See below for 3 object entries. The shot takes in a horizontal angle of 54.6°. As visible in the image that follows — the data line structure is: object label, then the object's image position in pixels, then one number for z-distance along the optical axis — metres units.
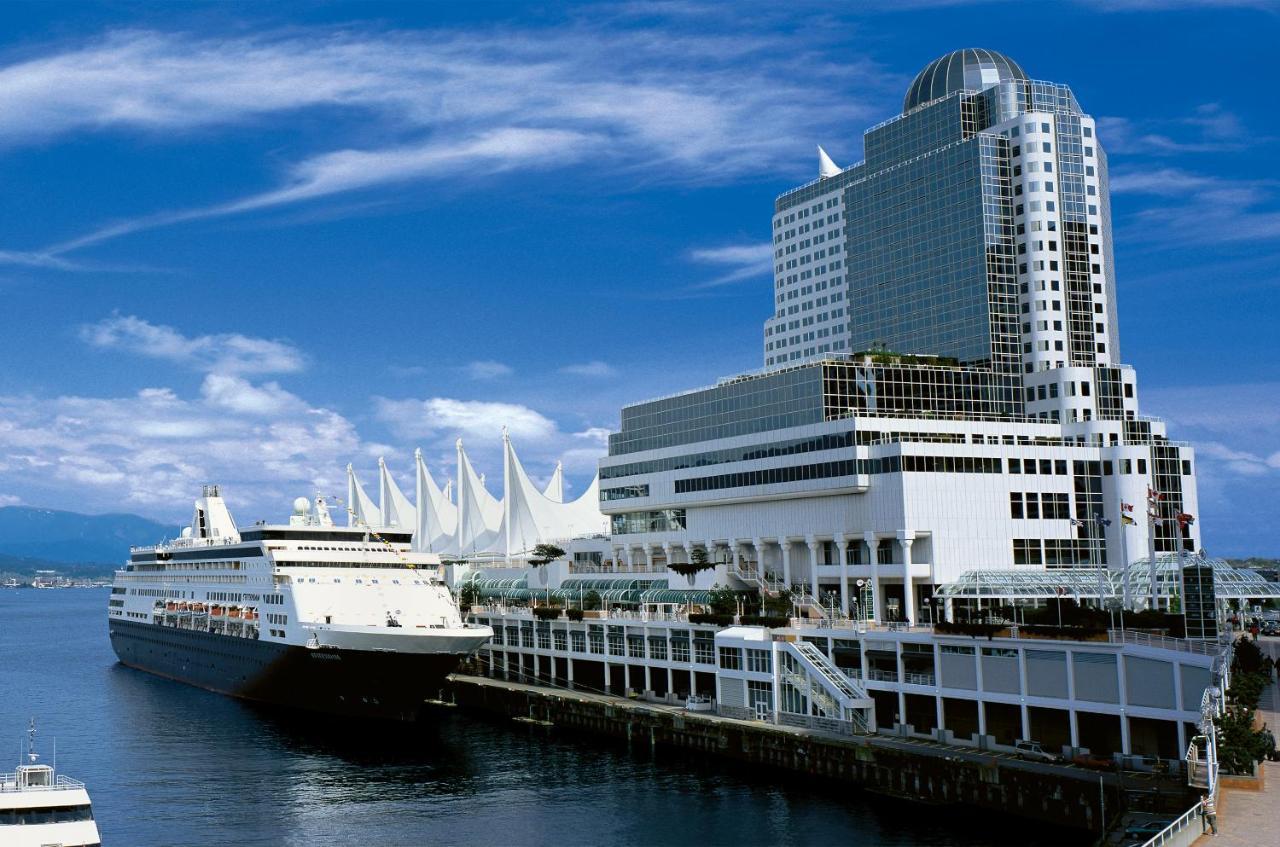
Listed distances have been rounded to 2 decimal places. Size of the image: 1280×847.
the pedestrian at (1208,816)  35.69
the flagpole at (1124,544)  86.12
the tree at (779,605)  80.75
